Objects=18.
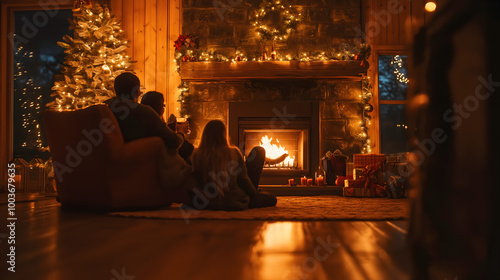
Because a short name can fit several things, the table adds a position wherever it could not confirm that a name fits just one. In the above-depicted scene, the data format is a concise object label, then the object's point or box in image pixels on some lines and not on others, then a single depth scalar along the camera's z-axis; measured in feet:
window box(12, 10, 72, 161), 20.11
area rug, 7.71
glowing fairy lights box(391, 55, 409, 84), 19.02
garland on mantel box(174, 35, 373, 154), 17.44
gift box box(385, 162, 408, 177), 14.65
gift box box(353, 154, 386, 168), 15.17
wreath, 17.76
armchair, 8.48
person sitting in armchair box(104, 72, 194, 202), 9.08
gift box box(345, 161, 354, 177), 16.33
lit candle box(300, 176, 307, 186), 16.34
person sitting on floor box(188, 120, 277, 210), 8.98
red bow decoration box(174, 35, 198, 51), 17.63
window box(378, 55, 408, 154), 18.85
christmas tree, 16.79
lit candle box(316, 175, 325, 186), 16.10
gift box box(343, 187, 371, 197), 14.37
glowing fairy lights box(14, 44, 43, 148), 20.13
